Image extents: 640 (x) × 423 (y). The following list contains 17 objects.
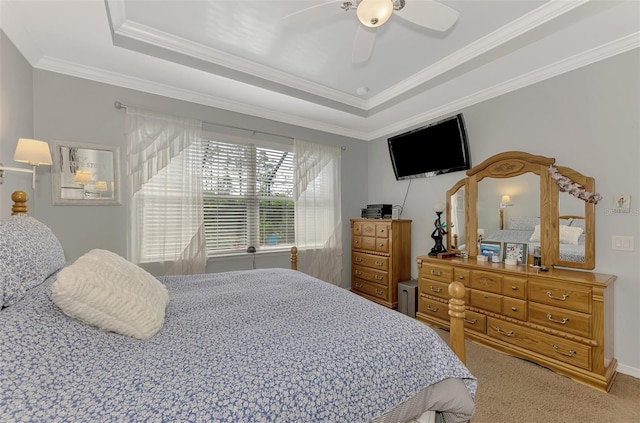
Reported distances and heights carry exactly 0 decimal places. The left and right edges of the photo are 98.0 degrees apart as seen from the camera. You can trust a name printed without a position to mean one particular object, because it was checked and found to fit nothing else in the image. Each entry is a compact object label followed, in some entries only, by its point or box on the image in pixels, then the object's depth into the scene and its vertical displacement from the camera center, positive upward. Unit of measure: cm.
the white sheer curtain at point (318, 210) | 388 +4
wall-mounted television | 318 +80
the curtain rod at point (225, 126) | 277 +106
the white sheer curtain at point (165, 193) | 283 +21
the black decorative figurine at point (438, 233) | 329 -25
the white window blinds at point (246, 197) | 333 +21
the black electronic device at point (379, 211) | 389 +2
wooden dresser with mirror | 206 -57
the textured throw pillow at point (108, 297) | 96 -31
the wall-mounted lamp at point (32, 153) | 177 +39
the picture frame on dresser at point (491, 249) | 286 -38
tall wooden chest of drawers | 365 -62
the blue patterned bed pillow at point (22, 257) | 95 -17
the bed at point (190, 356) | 77 -51
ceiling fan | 154 +121
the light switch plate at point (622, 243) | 216 -24
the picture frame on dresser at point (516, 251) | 268 -38
